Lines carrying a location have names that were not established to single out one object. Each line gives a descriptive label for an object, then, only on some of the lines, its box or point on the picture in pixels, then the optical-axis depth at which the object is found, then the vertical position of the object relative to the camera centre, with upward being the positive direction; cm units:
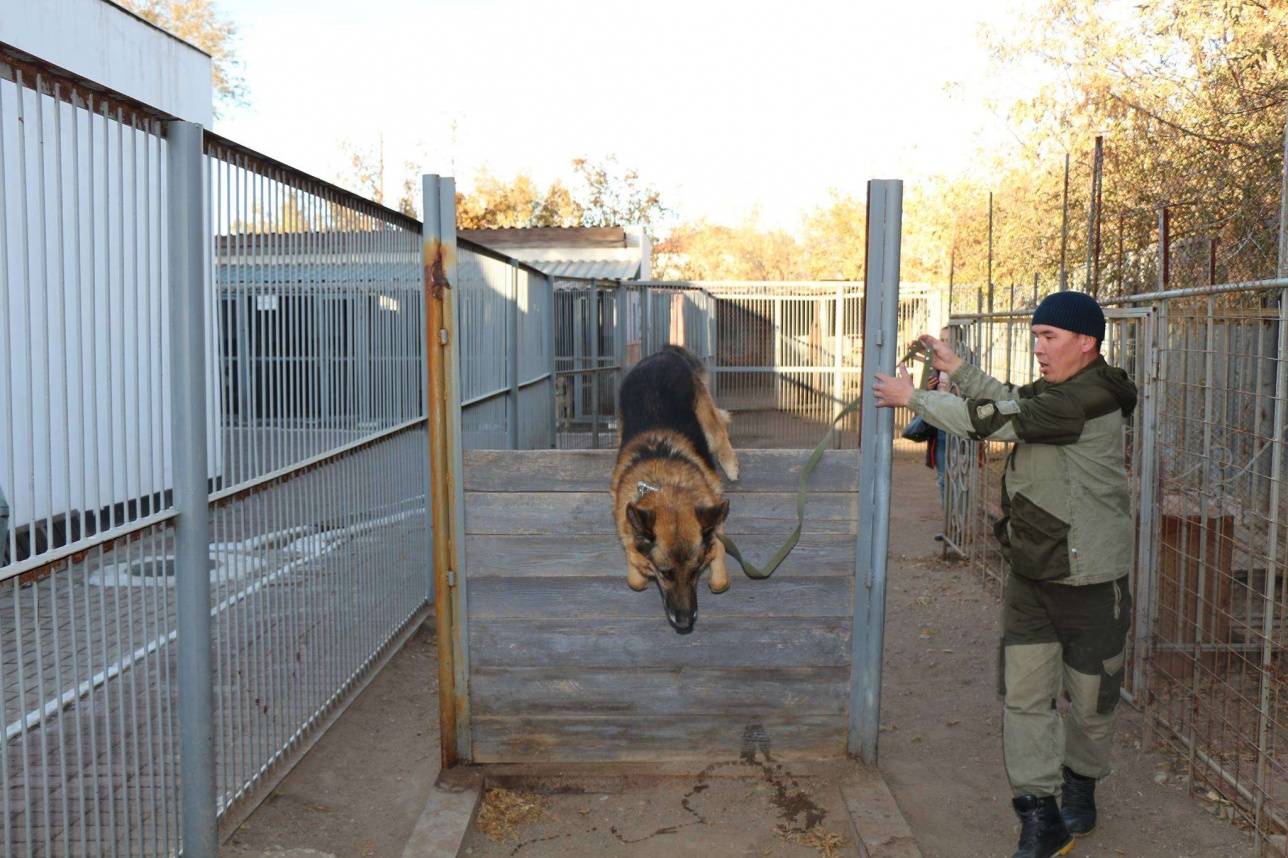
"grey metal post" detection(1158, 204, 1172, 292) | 751 +77
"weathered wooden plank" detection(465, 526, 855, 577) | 476 -93
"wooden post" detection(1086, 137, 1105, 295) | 933 +126
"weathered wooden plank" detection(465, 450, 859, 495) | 477 -56
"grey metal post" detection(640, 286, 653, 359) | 1270 +43
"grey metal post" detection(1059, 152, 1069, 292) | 1044 +110
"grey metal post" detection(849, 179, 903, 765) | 448 -55
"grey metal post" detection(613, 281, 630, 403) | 1172 +29
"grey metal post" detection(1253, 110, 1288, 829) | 393 -77
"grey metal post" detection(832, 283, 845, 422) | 1680 +8
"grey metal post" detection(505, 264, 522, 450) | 887 -9
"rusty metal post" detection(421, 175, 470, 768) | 451 -49
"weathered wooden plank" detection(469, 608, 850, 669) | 478 -134
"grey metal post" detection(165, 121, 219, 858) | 363 -46
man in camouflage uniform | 396 -71
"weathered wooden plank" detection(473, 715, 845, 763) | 484 -179
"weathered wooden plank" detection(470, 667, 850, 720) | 480 -156
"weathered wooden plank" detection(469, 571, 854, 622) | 476 -114
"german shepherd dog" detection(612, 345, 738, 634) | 437 -65
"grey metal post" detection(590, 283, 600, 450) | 1047 -4
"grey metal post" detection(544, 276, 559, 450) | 1112 -10
